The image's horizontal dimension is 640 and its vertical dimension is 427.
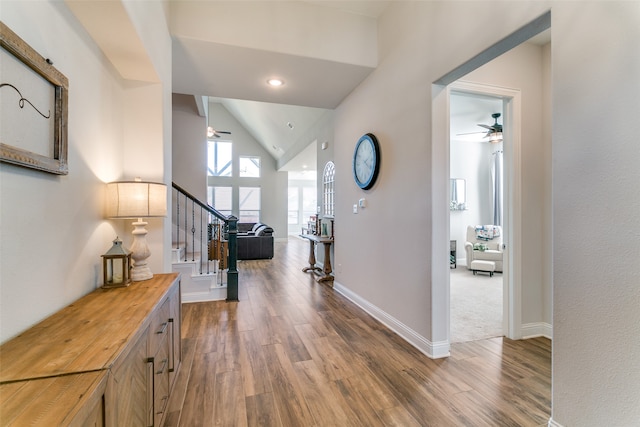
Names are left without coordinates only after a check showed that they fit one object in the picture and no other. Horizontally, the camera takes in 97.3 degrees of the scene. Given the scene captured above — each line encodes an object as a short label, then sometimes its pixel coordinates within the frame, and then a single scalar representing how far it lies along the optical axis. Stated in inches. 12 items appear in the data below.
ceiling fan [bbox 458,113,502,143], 190.1
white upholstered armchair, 210.2
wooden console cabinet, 28.3
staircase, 151.0
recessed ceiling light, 130.3
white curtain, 260.2
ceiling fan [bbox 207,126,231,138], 251.7
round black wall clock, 123.0
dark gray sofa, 280.5
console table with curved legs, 191.6
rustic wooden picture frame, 39.4
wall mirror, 259.9
